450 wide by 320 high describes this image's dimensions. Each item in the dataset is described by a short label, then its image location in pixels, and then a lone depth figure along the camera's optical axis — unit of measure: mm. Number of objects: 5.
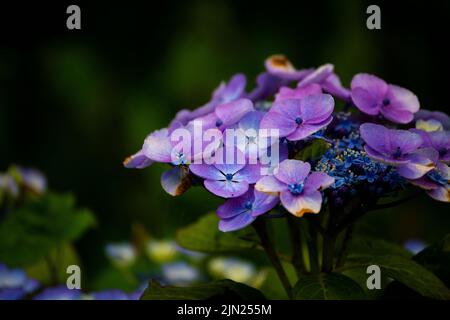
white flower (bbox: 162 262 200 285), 688
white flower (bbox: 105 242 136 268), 723
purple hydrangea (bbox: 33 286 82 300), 563
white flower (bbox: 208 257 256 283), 734
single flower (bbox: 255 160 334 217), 451
